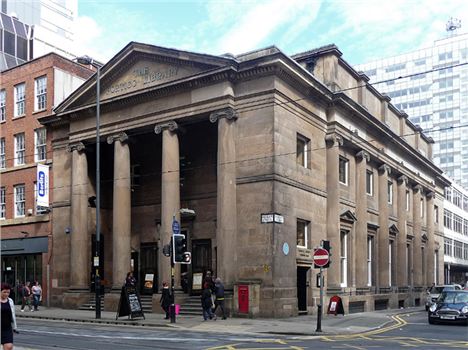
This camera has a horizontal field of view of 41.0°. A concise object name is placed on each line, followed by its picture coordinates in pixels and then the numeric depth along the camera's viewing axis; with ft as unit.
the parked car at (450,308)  81.35
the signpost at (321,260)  69.92
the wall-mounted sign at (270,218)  87.30
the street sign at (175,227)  80.39
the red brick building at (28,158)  120.98
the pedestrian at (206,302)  81.71
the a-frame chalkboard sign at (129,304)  80.53
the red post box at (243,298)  85.61
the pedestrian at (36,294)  105.85
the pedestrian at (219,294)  84.12
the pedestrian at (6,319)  33.17
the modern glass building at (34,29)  185.16
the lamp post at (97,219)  90.18
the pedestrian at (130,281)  83.05
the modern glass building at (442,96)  379.96
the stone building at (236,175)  89.61
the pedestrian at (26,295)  106.83
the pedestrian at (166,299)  84.43
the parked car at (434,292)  113.91
